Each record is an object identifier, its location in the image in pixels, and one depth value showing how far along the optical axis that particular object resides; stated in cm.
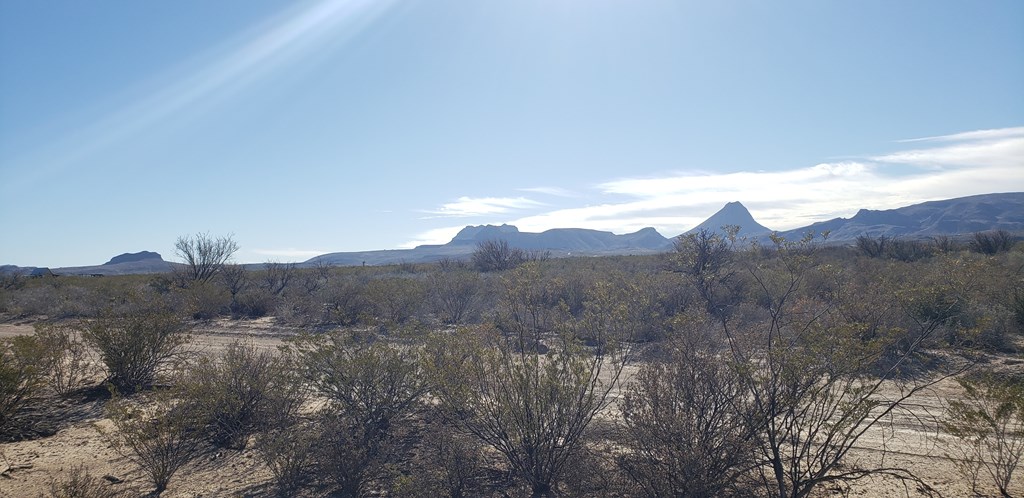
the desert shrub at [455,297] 1714
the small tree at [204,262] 2511
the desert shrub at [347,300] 1725
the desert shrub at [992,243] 2530
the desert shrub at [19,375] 718
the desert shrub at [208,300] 1877
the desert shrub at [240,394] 665
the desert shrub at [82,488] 506
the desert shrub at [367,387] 625
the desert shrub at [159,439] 575
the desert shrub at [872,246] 2772
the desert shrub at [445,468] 513
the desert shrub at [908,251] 2456
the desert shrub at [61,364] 853
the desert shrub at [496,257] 2969
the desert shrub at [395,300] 1648
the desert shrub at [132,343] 891
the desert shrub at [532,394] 525
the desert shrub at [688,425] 463
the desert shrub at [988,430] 473
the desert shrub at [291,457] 560
